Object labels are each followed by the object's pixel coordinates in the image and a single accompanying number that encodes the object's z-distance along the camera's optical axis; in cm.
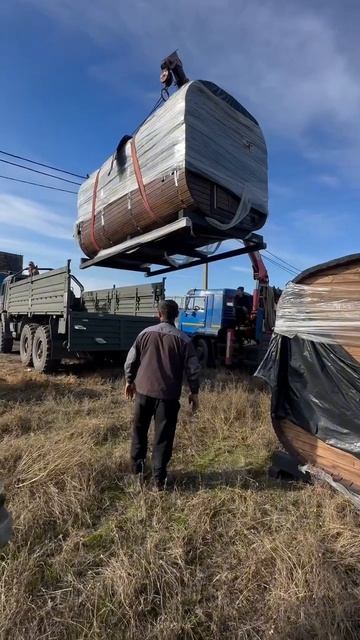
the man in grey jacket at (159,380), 358
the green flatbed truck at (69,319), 848
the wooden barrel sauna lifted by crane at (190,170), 411
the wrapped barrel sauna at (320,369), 344
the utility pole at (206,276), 2608
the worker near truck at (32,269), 1154
